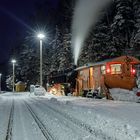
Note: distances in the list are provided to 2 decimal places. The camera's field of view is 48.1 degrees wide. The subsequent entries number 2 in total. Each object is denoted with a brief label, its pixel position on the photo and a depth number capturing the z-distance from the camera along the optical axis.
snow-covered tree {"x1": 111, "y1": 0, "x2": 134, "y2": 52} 23.57
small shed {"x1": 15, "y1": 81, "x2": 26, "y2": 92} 48.63
